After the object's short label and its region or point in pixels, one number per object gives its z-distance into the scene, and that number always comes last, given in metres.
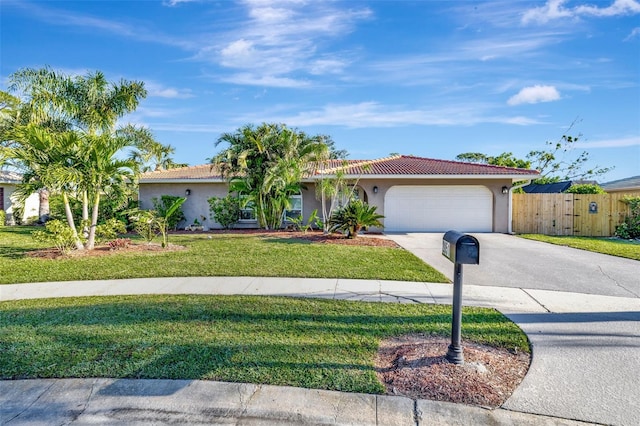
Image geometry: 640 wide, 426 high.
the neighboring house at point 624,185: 20.23
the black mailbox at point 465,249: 3.39
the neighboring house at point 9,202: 21.25
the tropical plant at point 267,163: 15.26
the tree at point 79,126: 10.01
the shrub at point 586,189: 18.67
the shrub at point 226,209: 17.67
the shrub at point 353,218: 12.62
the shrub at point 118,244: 11.31
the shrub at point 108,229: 11.16
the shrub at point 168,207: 18.00
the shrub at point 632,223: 15.57
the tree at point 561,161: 35.75
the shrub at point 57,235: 9.90
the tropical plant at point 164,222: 11.69
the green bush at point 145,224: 12.04
